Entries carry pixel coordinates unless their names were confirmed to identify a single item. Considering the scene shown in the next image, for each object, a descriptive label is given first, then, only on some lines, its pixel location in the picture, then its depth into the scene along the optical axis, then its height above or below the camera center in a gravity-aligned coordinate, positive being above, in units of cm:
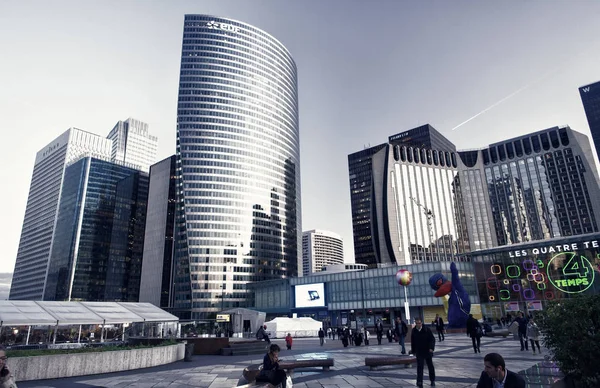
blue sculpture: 3850 -55
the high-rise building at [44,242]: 18738 +3589
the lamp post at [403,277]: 3508 +207
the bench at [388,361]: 1588 -262
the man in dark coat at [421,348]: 1150 -152
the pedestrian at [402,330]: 2291 -197
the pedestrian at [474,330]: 2081 -191
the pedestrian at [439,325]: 3122 -229
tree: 776 -98
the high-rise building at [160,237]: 13862 +2739
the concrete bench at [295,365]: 1288 -250
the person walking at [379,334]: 3332 -306
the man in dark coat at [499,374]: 520 -111
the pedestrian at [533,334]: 2003 -212
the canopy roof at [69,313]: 2220 -17
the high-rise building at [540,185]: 15300 +4723
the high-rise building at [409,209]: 14850 +3881
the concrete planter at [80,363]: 1620 -248
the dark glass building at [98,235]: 16675 +3489
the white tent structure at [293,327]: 5066 -332
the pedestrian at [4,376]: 649 -110
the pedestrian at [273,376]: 725 -141
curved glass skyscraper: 12938 +5195
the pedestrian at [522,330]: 2184 -206
